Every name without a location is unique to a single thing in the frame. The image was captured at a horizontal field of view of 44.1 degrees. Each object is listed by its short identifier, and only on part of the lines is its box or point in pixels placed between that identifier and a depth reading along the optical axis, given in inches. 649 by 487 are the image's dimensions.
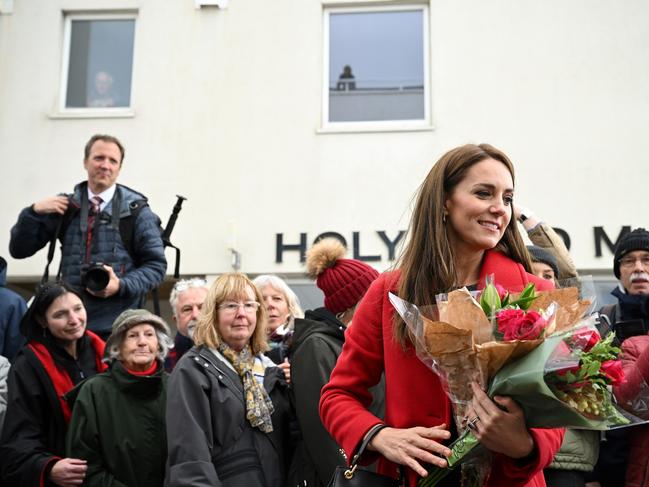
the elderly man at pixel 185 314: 214.8
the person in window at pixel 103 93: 398.9
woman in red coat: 84.4
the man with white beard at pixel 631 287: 156.0
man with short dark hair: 202.7
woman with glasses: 140.9
